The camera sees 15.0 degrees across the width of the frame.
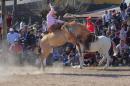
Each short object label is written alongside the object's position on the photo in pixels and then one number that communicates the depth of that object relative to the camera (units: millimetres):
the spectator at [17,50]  23391
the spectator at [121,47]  23828
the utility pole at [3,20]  22586
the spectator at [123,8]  27672
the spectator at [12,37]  24094
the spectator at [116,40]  24578
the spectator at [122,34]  24114
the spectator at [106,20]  27252
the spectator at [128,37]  24547
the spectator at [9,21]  29047
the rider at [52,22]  19828
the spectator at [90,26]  23022
